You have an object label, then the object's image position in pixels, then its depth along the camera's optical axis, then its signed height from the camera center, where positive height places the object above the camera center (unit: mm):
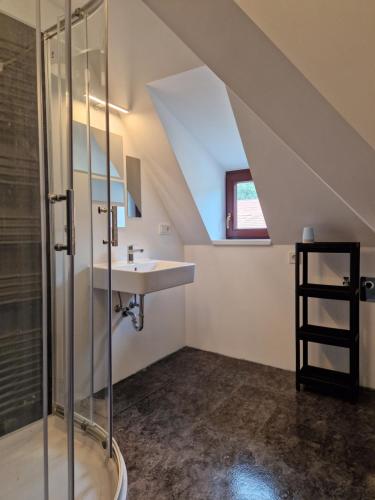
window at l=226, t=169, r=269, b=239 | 3051 +251
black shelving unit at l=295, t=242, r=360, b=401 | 2193 -679
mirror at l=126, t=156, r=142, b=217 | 2574 +396
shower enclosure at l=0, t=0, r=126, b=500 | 1462 -78
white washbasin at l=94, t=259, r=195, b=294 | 1934 -260
